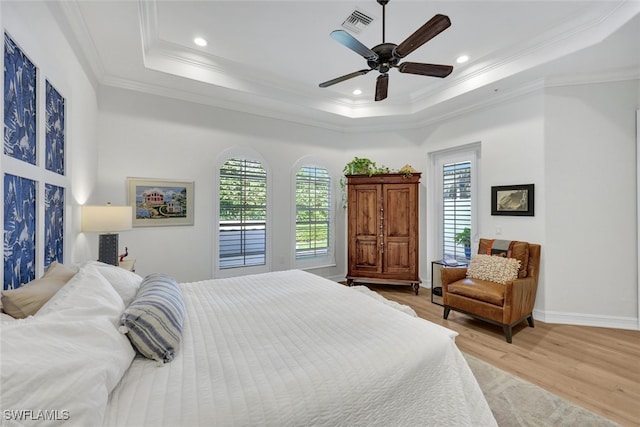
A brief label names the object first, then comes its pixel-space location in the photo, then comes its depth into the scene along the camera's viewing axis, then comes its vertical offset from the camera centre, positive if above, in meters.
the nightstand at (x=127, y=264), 2.73 -0.53
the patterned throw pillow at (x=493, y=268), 3.07 -0.63
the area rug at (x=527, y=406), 1.73 -1.30
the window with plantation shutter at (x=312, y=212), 4.75 +0.01
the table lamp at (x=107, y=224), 2.48 -0.11
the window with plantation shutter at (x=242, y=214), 4.05 -0.03
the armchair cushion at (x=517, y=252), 3.21 -0.46
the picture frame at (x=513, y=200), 3.43 +0.18
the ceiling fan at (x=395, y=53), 1.91 +1.27
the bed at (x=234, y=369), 0.80 -0.63
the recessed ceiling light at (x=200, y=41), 3.00 +1.88
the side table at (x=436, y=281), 3.88 -0.99
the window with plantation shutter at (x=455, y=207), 4.33 +0.11
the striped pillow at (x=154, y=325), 1.17 -0.51
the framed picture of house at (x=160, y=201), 3.46 +0.14
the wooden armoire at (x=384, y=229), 4.39 -0.27
